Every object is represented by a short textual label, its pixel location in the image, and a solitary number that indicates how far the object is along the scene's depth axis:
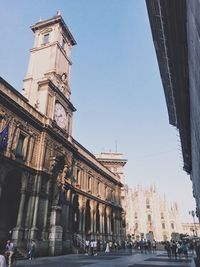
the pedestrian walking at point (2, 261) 6.51
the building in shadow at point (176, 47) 8.13
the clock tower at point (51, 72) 27.47
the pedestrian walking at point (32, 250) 18.28
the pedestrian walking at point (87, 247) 27.25
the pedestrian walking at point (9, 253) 14.09
